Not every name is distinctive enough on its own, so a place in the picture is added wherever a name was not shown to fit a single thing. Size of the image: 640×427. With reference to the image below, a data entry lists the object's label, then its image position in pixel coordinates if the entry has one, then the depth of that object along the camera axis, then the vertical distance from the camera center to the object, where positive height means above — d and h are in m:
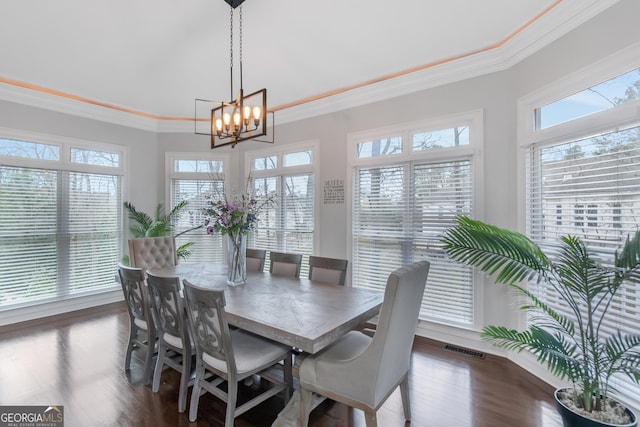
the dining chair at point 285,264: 3.30 -0.61
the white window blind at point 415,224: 3.26 -0.16
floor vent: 3.03 -1.49
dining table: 1.74 -0.70
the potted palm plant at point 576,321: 1.69 -0.77
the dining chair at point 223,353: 1.88 -1.00
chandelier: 2.45 +0.82
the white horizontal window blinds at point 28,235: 3.88 -0.31
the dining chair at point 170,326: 2.20 -0.91
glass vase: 2.80 -0.47
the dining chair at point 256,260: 3.64 -0.60
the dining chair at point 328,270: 2.97 -0.61
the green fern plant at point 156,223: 4.72 -0.19
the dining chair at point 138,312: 2.51 -0.91
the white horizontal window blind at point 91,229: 4.41 -0.27
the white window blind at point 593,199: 1.99 +0.09
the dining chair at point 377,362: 1.61 -0.91
